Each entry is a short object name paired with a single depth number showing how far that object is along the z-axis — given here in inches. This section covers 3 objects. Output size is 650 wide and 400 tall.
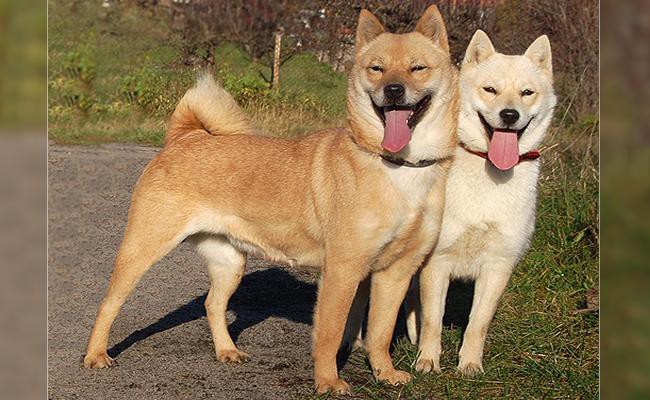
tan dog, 126.9
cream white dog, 139.7
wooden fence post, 346.6
